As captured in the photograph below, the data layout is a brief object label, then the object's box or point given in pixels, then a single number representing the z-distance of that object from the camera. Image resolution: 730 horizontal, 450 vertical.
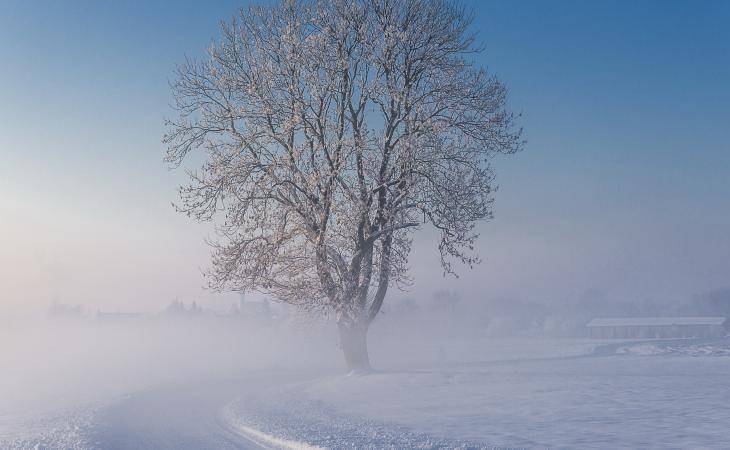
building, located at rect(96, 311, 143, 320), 184.75
